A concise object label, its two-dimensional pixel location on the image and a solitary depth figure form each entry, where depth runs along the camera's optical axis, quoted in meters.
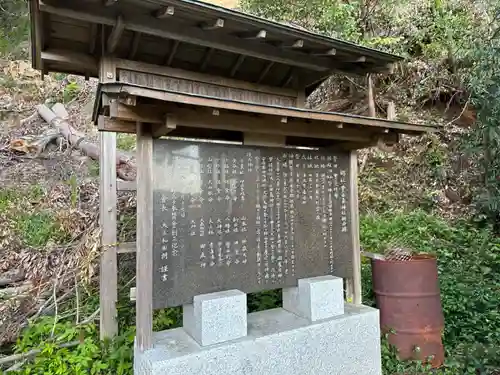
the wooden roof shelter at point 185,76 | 2.64
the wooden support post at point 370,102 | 8.38
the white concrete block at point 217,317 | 2.73
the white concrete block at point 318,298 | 3.25
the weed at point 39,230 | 4.80
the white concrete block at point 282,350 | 2.61
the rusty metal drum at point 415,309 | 3.66
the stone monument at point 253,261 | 2.76
